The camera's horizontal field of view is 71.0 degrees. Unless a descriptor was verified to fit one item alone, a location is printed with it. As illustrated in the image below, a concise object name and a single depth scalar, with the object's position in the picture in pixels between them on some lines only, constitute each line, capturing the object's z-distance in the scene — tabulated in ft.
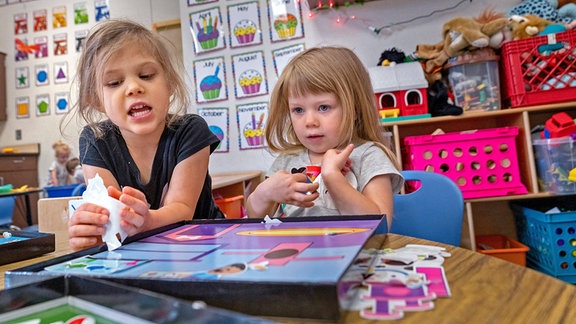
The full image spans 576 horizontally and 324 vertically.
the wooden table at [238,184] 6.16
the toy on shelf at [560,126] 5.55
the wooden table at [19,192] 8.69
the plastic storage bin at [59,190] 9.38
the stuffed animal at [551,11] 6.23
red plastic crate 5.77
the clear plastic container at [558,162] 5.53
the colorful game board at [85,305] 0.75
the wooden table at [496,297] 0.84
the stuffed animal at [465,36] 5.93
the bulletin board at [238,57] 8.26
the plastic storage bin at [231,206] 5.61
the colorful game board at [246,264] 0.87
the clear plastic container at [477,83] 6.19
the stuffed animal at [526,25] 5.93
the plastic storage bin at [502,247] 5.73
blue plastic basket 5.50
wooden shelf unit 5.88
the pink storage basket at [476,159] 5.87
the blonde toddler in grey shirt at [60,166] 13.39
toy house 6.20
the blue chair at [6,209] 9.09
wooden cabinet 13.55
